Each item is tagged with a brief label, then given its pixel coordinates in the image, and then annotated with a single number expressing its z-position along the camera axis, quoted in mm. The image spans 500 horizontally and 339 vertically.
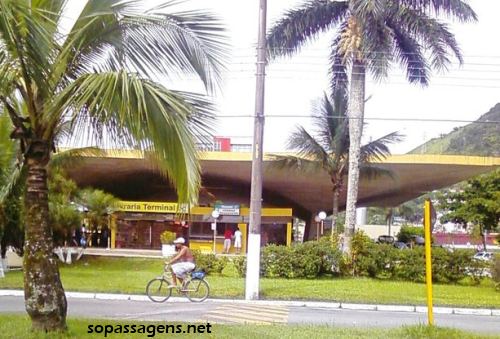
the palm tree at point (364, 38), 21672
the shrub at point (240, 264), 22734
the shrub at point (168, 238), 32469
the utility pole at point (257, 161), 16969
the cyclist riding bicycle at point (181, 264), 15930
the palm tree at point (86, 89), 6566
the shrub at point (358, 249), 23311
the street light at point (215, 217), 39553
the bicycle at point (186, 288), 15969
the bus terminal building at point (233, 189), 39344
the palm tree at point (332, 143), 29084
